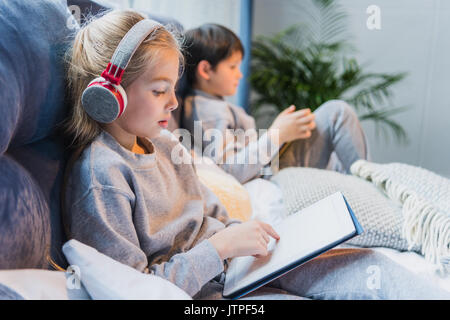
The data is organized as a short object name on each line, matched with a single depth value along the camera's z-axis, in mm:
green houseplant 2305
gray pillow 886
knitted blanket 838
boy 1335
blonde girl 618
